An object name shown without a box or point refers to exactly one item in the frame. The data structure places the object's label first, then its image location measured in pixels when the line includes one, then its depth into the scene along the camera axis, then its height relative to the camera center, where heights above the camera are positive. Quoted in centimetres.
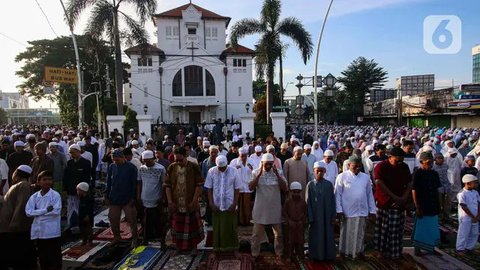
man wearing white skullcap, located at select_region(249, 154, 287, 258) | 567 -126
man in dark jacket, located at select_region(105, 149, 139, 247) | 611 -114
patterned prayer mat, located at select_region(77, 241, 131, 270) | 546 -209
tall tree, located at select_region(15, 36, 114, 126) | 3778 +583
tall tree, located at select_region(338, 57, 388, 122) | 5506 +556
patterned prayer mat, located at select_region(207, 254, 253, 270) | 539 -211
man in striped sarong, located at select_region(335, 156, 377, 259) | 556 -131
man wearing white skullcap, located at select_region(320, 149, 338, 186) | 746 -105
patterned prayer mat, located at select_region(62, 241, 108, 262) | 580 -210
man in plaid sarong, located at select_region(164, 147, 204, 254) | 584 -124
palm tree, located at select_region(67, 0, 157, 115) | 1894 +499
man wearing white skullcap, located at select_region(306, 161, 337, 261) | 546 -145
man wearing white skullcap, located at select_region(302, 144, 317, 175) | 860 -89
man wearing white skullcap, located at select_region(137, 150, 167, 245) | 616 -124
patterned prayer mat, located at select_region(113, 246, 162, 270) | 542 -208
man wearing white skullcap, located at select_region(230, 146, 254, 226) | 750 -134
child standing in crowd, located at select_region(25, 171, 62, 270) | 486 -129
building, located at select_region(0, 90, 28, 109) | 12144 +658
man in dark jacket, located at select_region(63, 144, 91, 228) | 664 -101
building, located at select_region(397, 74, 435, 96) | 6153 +546
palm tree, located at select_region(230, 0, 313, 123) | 2319 +533
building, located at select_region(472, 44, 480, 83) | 5904 +833
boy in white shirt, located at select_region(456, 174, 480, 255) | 598 -159
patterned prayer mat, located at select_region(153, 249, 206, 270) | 545 -212
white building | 3422 +427
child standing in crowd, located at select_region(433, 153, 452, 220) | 784 -138
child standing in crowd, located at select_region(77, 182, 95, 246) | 644 -166
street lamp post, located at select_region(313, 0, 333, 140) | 1732 +146
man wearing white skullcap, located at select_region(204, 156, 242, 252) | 575 -128
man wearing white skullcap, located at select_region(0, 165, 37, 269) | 498 -138
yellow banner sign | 1686 +213
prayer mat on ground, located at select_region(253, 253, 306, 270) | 536 -211
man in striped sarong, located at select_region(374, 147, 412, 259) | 562 -122
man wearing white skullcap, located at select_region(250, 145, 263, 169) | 818 -84
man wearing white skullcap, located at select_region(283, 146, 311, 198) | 707 -99
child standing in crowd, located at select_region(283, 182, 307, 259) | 557 -146
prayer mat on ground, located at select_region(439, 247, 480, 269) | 550 -216
